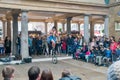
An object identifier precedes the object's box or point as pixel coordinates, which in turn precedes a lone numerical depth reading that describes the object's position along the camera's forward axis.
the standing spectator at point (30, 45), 19.47
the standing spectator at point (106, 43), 16.75
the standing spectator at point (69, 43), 19.92
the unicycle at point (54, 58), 15.27
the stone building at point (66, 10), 16.78
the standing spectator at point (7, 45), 21.34
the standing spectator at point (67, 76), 4.62
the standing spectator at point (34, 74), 3.78
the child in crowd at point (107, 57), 14.93
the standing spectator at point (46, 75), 3.57
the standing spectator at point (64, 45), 20.42
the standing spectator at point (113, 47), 14.80
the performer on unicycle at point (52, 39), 14.07
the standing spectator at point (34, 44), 20.22
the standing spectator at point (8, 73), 4.03
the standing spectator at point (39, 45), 20.39
